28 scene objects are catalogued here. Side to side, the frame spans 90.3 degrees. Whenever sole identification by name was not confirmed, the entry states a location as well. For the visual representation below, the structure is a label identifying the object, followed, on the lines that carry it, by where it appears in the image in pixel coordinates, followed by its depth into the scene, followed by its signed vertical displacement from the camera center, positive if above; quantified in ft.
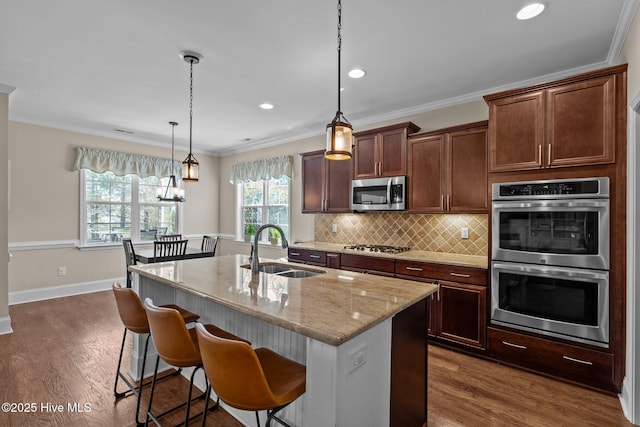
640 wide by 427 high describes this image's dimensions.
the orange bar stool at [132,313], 6.68 -2.11
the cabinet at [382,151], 12.47 +2.74
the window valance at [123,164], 16.65 +2.93
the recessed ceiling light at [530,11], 6.82 +4.58
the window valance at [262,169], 18.15 +2.88
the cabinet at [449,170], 10.70 +1.74
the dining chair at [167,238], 17.06 -1.26
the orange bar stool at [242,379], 4.05 -2.19
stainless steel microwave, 12.42 +0.99
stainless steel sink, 8.38 -1.45
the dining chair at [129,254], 13.98 -1.74
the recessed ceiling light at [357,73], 9.91 +4.60
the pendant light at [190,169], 10.29 +1.50
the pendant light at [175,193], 14.63 +1.06
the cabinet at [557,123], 7.79 +2.61
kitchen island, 4.12 -1.78
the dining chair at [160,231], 20.02 -1.01
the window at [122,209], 17.22 +0.33
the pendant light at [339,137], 5.90 +1.50
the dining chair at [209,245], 15.88 -1.47
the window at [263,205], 19.01 +0.75
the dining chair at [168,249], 13.41 -1.45
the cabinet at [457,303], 9.73 -2.67
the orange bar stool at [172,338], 5.27 -2.10
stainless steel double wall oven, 7.82 -1.00
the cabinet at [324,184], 14.39 +1.58
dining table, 13.39 -1.79
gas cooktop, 12.64 -1.28
